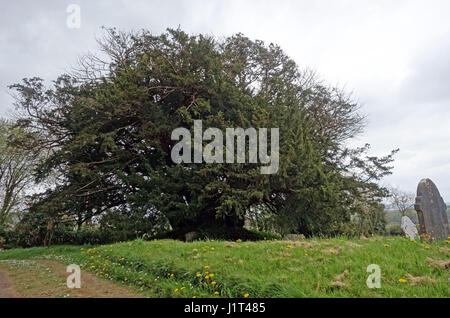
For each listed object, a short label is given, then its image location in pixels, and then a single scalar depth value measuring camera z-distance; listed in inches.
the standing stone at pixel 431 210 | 291.9
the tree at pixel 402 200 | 1240.2
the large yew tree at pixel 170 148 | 419.8
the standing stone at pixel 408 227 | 463.1
